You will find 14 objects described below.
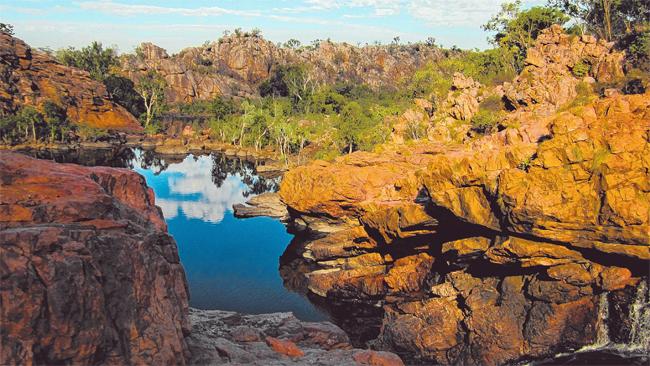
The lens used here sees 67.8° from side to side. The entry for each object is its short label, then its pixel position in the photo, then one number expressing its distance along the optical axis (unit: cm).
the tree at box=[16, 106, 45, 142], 8938
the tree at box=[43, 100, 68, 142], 9444
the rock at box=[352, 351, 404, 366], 1565
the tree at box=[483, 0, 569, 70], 6781
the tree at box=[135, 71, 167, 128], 12694
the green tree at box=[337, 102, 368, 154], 7419
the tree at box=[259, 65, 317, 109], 14662
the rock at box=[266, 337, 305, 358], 1587
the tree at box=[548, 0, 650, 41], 5647
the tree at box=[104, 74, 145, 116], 13188
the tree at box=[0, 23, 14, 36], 12144
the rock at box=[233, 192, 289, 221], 5428
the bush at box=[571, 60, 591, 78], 5091
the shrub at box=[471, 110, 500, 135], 5131
